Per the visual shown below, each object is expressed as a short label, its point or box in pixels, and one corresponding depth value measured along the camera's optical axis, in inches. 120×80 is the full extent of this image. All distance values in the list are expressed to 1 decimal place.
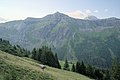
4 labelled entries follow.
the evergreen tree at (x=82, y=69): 2686.1
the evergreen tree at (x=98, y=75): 2686.1
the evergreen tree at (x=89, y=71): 2637.5
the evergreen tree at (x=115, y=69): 2223.1
